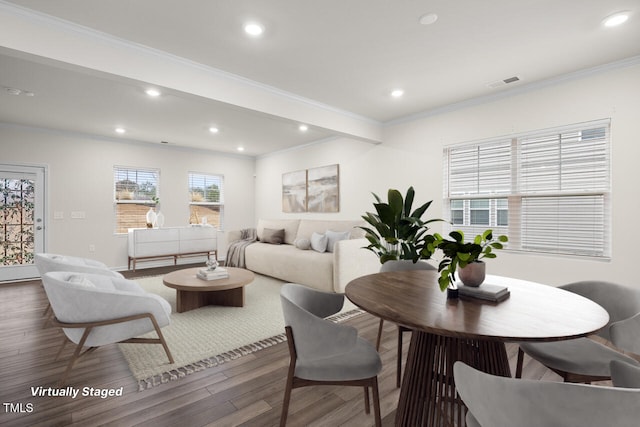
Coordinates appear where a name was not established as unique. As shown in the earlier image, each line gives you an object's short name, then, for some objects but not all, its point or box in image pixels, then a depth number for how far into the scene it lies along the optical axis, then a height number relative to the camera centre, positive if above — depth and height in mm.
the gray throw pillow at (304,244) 5059 -521
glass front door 5012 -142
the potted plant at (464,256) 1398 -203
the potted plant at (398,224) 3051 -112
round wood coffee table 3291 -811
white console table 5801 -616
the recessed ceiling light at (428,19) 2289 +1484
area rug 2254 -1146
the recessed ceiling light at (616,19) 2242 +1466
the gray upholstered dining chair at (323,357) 1338 -695
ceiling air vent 3330 +1474
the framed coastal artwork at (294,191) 6480 +463
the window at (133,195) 6051 +351
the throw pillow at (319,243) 4773 -475
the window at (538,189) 3125 +290
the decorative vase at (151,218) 6160 -123
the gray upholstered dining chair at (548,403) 716 -477
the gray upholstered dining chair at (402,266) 2461 -432
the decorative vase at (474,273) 1516 -297
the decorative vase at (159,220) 6285 -166
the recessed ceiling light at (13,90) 3554 +1426
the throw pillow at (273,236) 5844 -455
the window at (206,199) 6988 +311
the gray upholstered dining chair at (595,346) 1398 -688
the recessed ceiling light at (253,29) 2400 +1476
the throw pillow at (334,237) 4762 -379
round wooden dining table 1070 -403
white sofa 4113 -675
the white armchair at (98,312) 1957 -677
